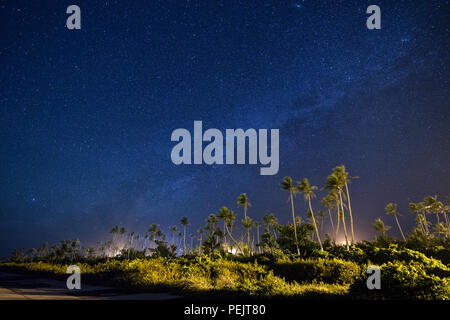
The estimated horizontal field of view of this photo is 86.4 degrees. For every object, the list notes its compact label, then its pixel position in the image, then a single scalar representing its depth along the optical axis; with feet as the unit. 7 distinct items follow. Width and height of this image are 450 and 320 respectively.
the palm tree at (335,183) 138.62
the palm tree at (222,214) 196.13
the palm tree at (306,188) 154.10
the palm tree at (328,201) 186.25
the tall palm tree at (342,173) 138.82
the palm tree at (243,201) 189.93
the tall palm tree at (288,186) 154.20
